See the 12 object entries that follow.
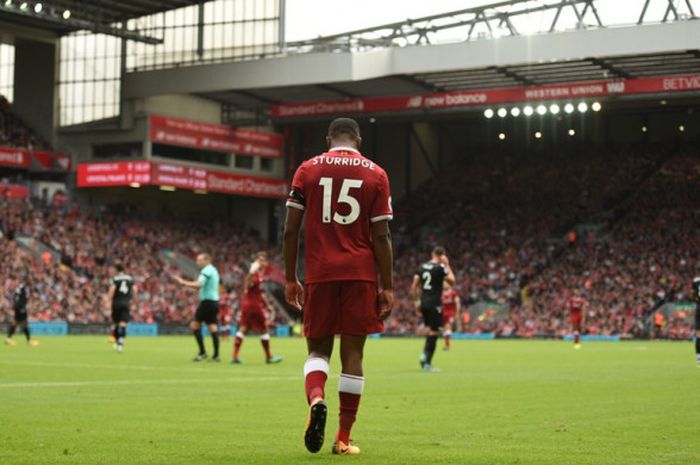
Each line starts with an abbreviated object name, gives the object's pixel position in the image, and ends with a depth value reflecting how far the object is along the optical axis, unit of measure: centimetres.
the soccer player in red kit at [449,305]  4006
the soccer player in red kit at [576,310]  4412
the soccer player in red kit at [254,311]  2641
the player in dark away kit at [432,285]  2442
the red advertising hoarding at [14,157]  6212
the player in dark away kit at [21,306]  3728
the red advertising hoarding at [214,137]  6456
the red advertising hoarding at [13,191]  6081
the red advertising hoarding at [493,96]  5578
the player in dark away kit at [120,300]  3275
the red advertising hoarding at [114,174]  6328
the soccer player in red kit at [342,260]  955
